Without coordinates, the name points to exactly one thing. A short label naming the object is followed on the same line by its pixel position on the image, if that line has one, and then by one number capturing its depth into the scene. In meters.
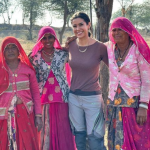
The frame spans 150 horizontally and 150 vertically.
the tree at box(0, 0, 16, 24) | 34.49
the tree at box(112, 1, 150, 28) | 30.82
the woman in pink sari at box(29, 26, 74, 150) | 3.28
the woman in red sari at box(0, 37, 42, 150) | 2.97
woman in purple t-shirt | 3.07
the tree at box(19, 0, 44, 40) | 26.60
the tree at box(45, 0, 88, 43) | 17.40
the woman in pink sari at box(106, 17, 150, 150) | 2.72
